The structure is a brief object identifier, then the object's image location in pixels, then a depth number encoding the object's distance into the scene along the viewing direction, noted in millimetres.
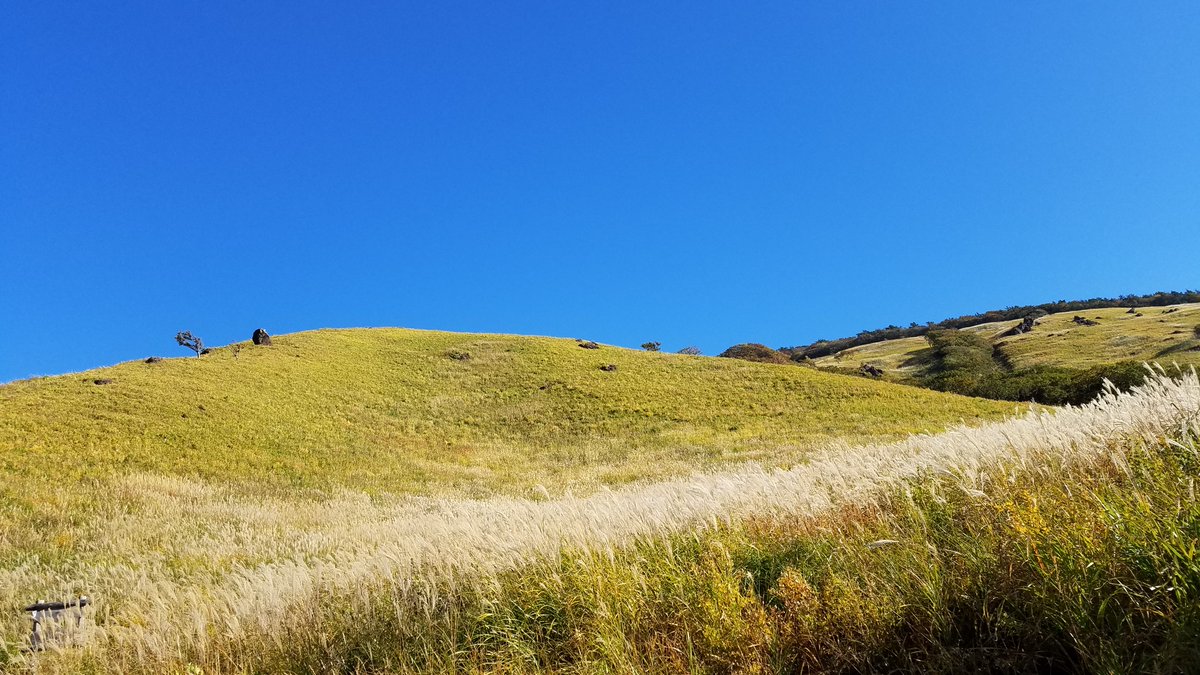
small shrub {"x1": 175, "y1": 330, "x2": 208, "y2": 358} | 60916
